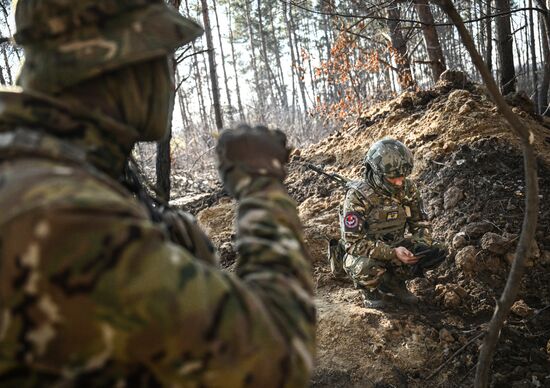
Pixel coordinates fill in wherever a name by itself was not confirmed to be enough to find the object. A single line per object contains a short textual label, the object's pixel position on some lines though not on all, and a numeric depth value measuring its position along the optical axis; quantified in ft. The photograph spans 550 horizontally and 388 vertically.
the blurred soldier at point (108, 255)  2.27
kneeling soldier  13.74
